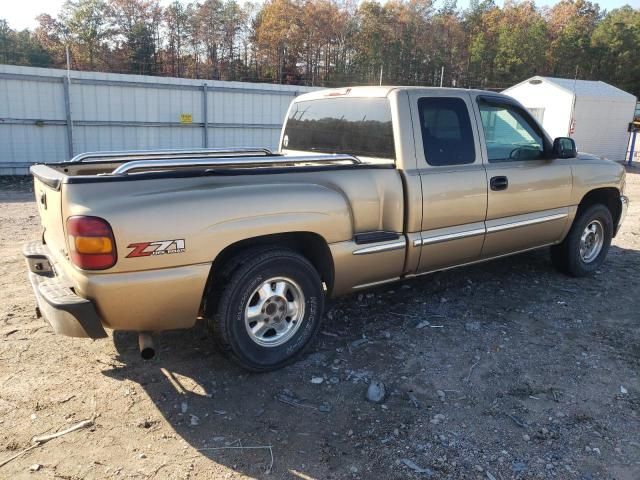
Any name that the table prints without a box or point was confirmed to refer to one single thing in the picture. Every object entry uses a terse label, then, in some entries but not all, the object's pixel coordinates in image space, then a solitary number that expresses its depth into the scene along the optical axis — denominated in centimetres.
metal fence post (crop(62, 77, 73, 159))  1298
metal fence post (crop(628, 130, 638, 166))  2130
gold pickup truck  293
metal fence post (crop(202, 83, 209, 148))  1504
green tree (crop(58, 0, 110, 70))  4697
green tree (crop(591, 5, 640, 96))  5775
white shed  2141
